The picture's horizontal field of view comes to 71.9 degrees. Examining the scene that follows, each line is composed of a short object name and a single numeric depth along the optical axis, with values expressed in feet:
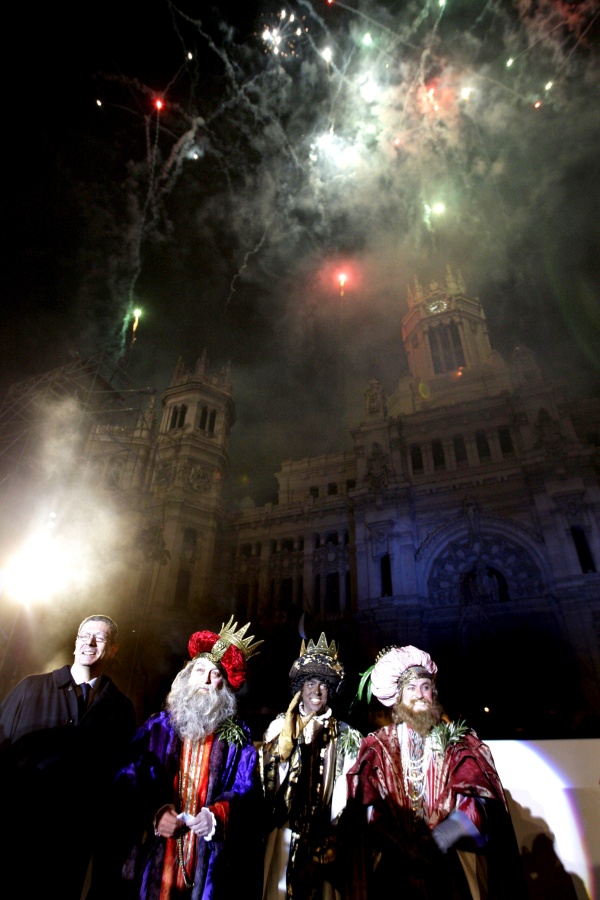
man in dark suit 10.48
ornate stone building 56.90
